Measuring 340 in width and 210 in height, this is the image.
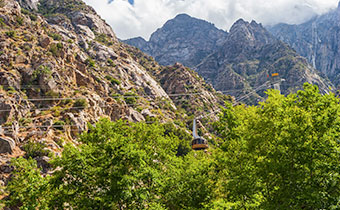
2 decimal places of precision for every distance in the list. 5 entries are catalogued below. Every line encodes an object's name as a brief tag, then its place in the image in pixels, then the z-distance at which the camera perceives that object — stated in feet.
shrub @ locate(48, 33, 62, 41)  263.84
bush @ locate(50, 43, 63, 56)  204.88
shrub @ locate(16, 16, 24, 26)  213.93
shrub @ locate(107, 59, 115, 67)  321.62
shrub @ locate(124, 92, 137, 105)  261.93
